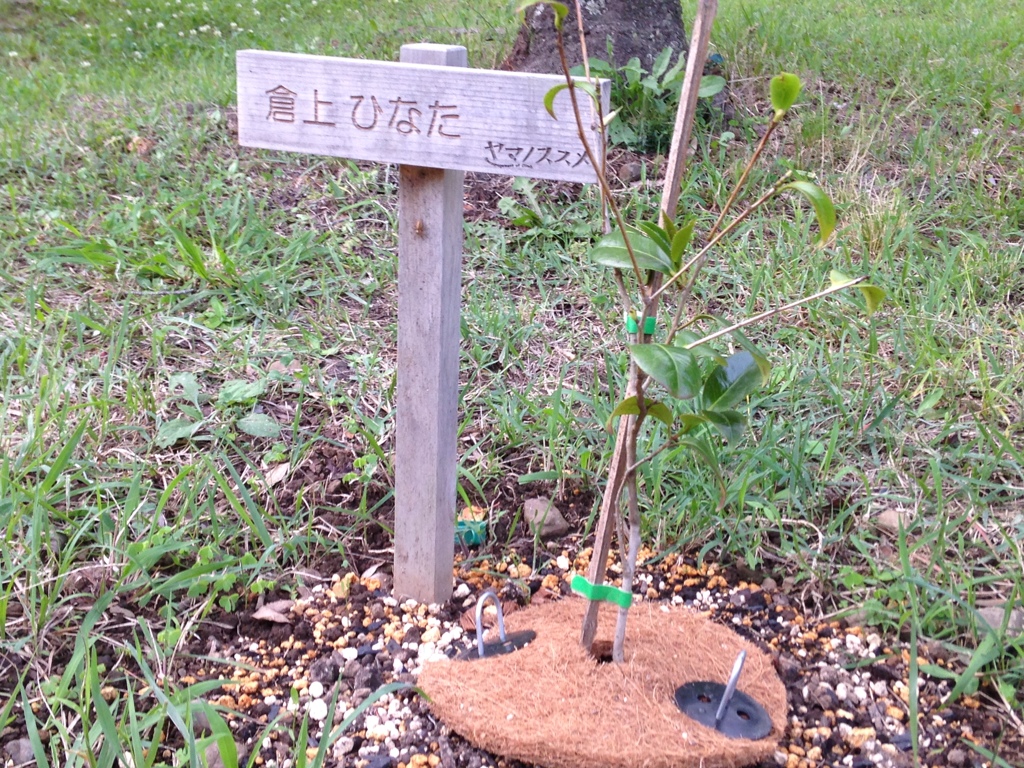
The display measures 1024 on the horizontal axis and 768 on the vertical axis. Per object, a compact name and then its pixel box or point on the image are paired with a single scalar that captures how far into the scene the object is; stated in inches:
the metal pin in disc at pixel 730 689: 55.1
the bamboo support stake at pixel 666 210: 46.8
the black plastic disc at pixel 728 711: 56.8
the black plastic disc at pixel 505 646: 64.1
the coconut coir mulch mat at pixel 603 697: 54.7
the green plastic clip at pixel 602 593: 58.2
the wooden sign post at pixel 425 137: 54.6
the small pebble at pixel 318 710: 61.5
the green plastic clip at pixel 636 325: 51.3
